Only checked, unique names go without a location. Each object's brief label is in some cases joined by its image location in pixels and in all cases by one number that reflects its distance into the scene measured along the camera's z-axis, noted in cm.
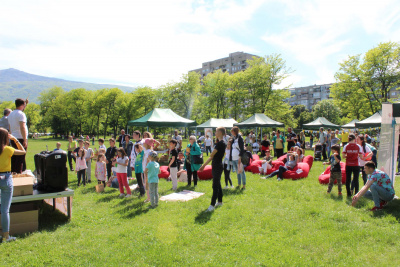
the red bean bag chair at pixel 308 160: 1035
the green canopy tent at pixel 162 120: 1651
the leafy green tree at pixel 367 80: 3108
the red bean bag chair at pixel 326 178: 822
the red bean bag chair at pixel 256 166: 1073
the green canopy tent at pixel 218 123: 2323
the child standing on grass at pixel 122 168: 705
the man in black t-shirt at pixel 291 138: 1420
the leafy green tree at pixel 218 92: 4641
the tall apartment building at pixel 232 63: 9538
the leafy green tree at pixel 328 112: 6931
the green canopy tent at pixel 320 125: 2564
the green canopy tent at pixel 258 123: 2070
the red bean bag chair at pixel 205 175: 954
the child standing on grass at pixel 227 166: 802
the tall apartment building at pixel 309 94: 10829
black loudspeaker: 477
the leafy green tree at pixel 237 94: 4312
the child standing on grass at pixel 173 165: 771
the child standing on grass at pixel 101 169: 827
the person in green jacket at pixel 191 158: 827
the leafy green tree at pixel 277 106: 4025
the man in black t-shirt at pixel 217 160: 569
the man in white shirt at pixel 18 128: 548
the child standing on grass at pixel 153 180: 611
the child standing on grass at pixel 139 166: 698
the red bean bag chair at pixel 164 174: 991
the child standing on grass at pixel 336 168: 692
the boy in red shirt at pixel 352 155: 654
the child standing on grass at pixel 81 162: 855
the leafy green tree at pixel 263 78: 4012
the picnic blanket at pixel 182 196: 686
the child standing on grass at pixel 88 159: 944
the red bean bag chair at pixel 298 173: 925
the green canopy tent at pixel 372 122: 1794
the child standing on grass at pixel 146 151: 671
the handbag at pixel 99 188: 772
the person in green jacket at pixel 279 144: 1383
